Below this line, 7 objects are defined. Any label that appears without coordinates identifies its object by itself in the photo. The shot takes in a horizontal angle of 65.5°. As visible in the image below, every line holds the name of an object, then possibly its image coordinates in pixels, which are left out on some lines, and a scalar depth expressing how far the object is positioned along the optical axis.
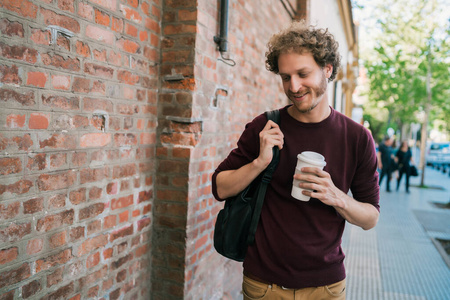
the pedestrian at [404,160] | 11.21
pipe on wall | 2.60
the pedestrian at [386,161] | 11.51
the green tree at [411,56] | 12.45
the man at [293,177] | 1.63
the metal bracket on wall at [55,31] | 1.52
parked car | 23.47
